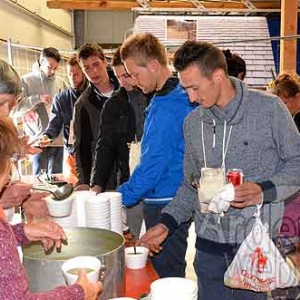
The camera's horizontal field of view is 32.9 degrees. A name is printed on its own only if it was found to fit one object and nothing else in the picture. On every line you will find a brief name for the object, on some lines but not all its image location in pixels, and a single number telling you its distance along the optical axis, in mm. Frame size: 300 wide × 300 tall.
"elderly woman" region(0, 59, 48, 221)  1528
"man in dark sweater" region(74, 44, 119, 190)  3062
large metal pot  1136
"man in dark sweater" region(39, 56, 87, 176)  3789
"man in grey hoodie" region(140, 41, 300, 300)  1662
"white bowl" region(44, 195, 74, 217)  1613
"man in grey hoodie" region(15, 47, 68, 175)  4156
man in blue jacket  2131
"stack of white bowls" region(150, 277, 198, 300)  1071
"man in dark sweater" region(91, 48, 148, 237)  2742
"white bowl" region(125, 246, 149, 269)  1619
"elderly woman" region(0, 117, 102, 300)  923
